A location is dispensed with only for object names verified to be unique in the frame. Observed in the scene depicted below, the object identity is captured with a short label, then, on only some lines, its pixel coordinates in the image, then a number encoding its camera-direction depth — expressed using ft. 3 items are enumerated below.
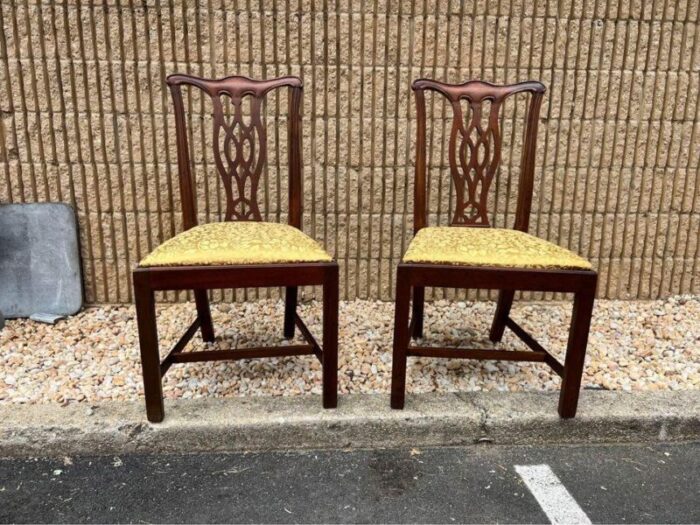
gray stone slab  8.66
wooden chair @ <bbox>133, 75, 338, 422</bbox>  5.69
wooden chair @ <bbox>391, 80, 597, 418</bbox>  5.84
